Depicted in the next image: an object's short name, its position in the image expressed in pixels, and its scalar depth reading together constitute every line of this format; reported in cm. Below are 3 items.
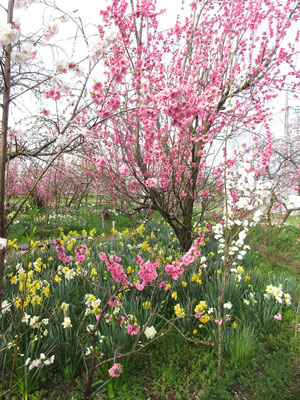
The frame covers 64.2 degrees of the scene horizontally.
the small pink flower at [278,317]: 270
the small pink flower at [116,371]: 177
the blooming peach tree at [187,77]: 416
